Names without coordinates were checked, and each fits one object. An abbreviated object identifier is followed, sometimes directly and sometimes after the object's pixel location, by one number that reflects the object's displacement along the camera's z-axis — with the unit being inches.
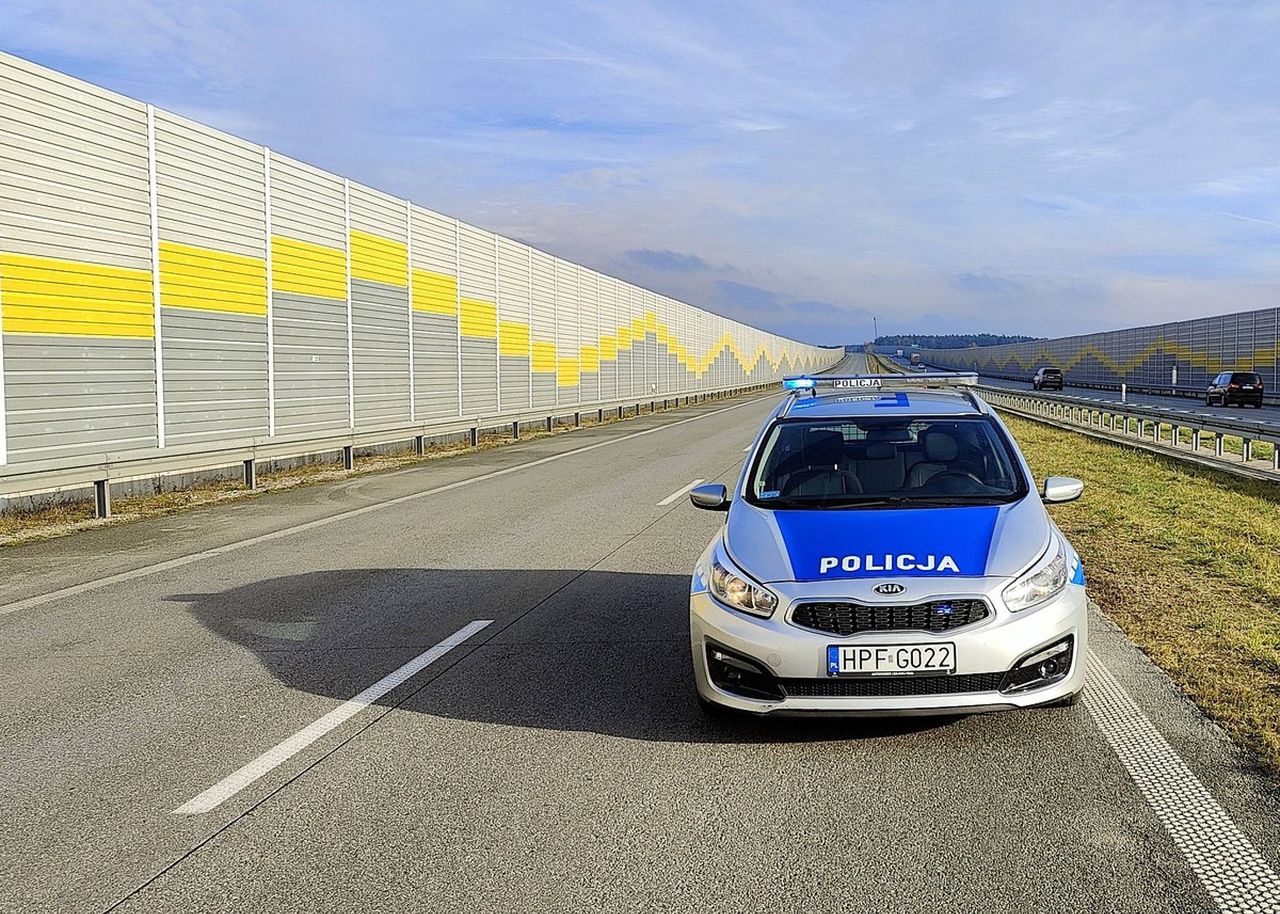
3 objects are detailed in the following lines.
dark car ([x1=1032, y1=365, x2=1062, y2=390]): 3043.8
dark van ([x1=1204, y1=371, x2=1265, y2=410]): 1779.0
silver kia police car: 184.9
